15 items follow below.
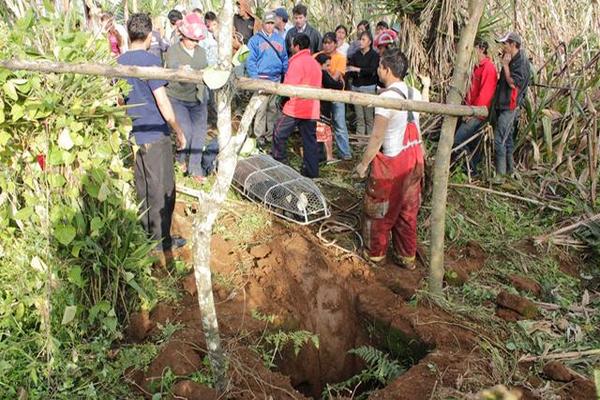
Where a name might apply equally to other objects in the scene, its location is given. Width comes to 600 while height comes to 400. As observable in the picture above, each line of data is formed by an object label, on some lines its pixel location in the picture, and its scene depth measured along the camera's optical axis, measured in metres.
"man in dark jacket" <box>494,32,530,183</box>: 5.95
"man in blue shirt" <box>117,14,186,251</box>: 3.84
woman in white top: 7.36
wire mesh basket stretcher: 4.95
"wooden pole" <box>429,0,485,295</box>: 3.55
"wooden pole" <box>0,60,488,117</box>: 2.58
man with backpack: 6.48
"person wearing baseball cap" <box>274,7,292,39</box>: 7.00
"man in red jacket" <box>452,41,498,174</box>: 6.11
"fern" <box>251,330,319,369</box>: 3.41
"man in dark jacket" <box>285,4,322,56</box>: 7.15
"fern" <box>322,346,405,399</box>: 3.54
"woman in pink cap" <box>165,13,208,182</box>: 5.14
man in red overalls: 4.05
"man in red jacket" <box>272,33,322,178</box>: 5.70
